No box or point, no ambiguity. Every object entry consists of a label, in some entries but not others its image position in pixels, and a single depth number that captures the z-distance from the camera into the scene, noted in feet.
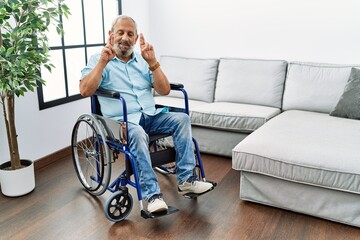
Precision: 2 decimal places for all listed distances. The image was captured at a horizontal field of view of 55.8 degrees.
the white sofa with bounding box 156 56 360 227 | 6.39
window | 9.40
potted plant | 6.54
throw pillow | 8.53
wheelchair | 6.38
